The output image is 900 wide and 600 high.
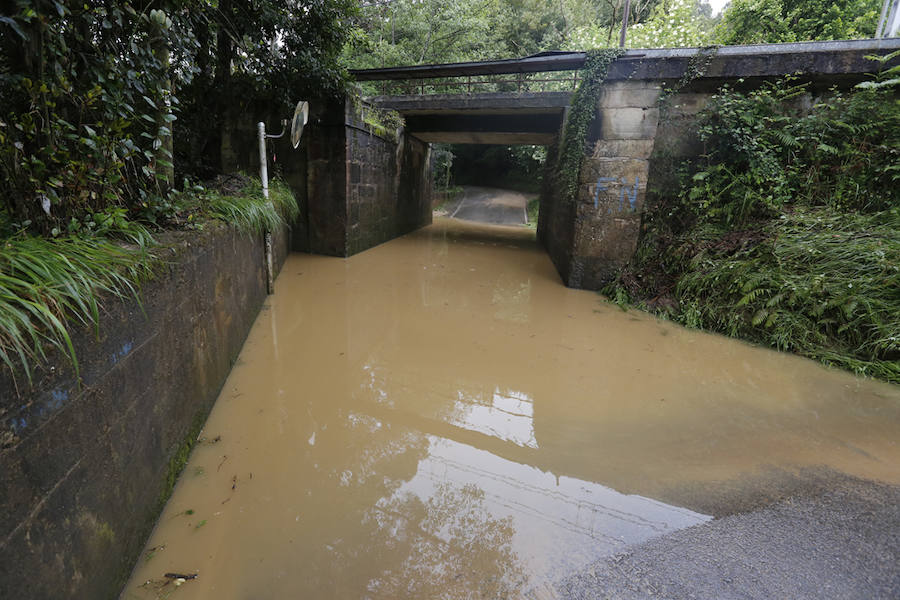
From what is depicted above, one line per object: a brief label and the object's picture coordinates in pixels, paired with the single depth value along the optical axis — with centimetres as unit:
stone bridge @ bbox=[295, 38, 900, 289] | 486
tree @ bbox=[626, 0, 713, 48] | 1520
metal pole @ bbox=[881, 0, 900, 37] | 837
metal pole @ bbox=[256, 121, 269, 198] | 466
